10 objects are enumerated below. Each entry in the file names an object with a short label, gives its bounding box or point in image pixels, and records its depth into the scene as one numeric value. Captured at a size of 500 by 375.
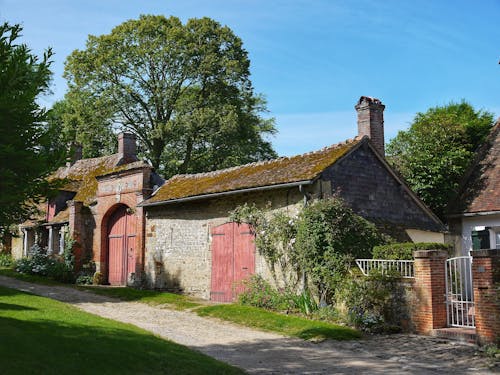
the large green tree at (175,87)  29.39
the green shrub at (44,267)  20.86
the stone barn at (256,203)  14.18
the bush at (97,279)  20.86
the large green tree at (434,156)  19.03
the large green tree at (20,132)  7.09
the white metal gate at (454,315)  10.12
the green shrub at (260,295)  13.32
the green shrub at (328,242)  12.47
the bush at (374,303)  10.88
